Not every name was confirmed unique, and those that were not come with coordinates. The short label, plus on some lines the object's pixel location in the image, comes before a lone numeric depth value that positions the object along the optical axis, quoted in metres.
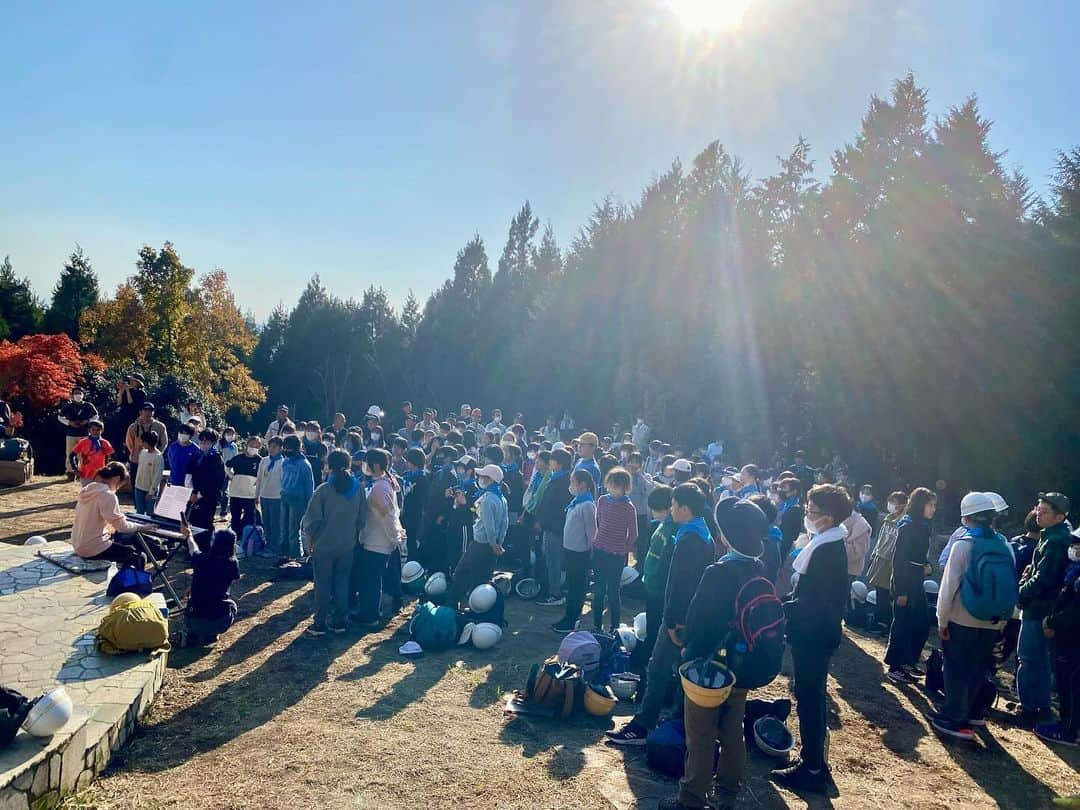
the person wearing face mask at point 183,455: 10.36
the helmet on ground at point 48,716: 3.99
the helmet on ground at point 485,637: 7.41
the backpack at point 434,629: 7.34
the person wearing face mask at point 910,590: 7.25
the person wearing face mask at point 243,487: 10.66
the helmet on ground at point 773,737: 5.20
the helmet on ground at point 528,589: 9.73
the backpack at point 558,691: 5.68
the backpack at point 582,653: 6.15
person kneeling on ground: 7.05
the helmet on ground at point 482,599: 7.84
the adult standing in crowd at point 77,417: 12.90
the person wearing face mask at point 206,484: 9.23
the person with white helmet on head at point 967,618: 5.69
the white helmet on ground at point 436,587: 8.60
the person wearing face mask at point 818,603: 4.50
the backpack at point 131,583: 6.88
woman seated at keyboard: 7.04
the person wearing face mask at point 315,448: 12.19
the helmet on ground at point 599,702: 5.70
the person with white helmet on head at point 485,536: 8.01
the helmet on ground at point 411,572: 9.09
